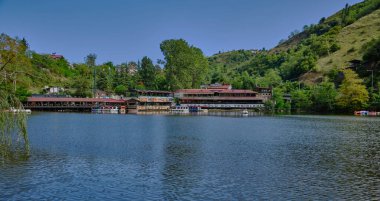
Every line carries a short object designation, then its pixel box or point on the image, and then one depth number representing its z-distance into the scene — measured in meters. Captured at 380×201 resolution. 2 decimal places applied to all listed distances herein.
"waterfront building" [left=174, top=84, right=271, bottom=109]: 133.55
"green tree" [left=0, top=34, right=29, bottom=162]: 15.27
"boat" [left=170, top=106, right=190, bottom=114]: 128.75
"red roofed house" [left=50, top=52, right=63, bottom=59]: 171.90
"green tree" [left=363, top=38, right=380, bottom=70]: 137.35
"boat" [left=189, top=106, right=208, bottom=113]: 133.50
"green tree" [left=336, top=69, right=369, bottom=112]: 111.25
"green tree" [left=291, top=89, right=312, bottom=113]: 125.14
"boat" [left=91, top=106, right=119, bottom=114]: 121.25
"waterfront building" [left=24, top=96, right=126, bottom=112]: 113.56
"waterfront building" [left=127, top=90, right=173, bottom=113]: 127.00
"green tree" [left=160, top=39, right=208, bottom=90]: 135.12
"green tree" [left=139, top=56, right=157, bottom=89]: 152.00
